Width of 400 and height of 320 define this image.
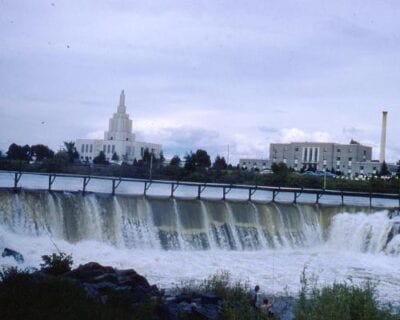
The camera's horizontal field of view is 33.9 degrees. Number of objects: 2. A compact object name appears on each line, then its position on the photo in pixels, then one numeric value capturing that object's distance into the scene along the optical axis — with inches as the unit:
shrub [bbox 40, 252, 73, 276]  685.9
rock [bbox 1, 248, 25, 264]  898.3
